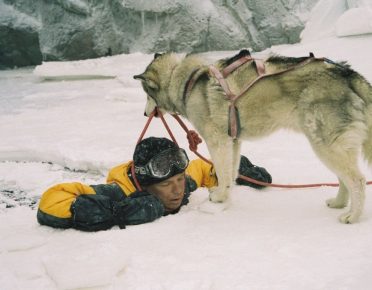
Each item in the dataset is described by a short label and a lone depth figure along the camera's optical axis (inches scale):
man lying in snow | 99.5
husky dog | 97.0
